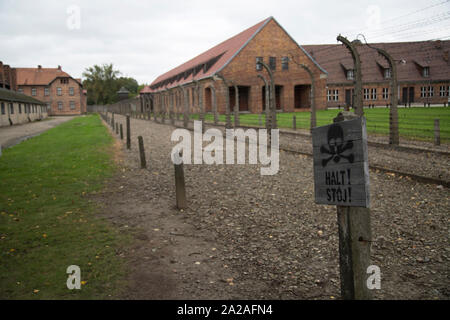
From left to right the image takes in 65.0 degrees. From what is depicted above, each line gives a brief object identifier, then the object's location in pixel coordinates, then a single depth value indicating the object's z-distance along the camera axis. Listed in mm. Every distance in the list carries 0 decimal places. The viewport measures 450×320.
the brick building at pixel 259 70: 40531
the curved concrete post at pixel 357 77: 9734
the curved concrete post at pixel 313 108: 15809
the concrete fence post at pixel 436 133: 11627
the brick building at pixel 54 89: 72312
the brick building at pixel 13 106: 33584
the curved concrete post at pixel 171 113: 29125
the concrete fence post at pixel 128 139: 15139
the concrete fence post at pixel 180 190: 6539
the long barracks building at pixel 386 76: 52250
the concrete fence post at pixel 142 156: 10609
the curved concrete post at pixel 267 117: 14632
